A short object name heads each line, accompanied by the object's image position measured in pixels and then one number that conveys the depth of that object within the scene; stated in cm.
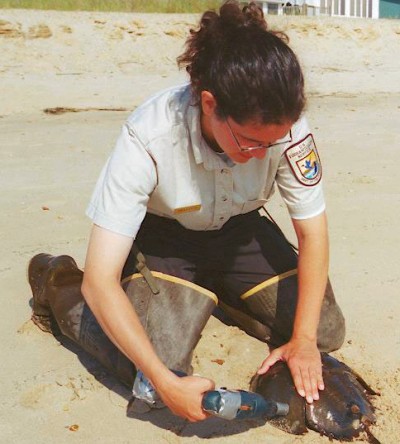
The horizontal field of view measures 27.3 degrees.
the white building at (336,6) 1839
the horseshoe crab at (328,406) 269
